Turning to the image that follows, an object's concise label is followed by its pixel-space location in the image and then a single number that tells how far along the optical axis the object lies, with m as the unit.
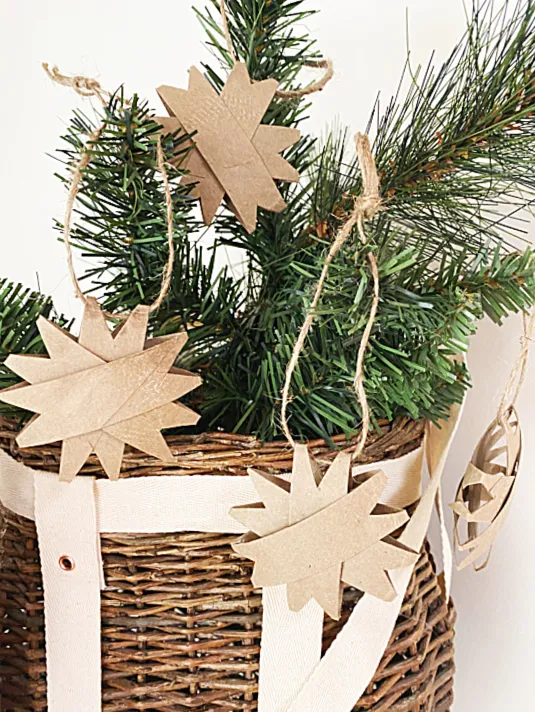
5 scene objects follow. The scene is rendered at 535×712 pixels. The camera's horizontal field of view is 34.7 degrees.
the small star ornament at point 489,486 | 0.55
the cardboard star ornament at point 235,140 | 0.48
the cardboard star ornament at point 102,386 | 0.43
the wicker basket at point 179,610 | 0.47
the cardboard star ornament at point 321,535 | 0.43
